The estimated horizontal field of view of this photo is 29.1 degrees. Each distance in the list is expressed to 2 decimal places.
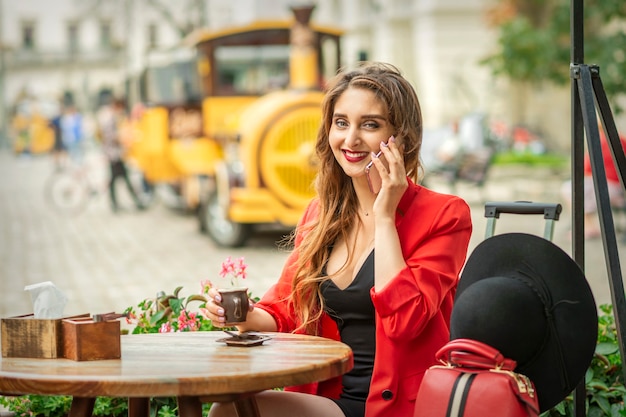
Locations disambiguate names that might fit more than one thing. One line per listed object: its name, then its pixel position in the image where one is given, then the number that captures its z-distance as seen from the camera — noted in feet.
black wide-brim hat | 10.91
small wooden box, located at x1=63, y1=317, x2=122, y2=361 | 10.48
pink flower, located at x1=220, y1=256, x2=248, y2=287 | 12.17
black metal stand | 12.10
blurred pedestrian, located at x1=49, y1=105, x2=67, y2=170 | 100.27
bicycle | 67.56
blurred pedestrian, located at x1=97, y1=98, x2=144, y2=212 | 66.74
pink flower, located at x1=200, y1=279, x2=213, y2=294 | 13.65
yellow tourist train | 46.44
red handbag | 10.35
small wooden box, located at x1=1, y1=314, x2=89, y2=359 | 10.67
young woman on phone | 11.49
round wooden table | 9.41
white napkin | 10.86
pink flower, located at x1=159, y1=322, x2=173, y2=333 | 14.32
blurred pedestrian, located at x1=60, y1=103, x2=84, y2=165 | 105.09
